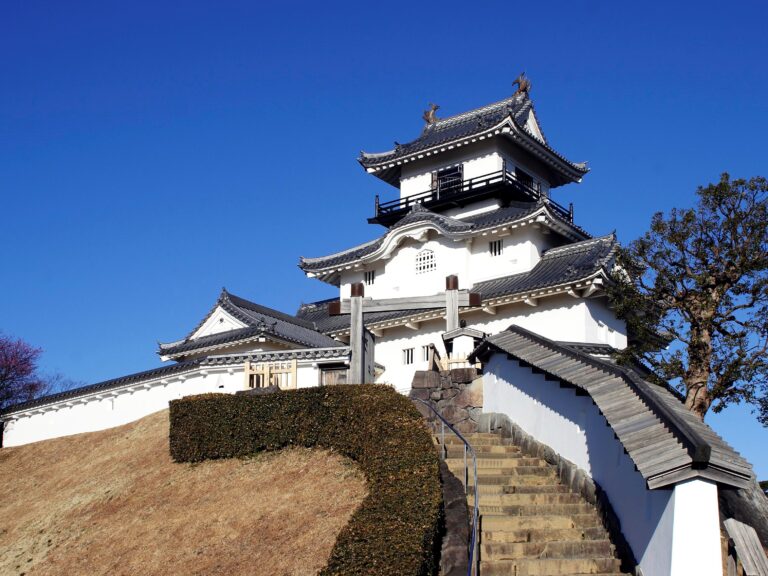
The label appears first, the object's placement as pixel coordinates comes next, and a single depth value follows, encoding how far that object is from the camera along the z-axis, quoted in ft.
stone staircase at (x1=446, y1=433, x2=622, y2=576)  34.76
